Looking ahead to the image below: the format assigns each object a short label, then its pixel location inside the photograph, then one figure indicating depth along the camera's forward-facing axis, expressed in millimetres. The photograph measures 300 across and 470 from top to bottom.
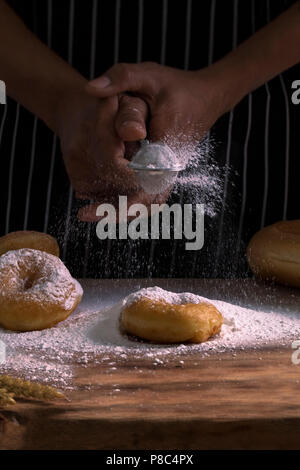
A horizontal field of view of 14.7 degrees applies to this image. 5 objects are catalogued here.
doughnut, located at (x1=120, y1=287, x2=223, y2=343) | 1005
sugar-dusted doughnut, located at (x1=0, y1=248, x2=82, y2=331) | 1035
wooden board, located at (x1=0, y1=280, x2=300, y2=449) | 867
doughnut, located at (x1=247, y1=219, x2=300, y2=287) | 1177
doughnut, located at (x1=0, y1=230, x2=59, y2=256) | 1167
